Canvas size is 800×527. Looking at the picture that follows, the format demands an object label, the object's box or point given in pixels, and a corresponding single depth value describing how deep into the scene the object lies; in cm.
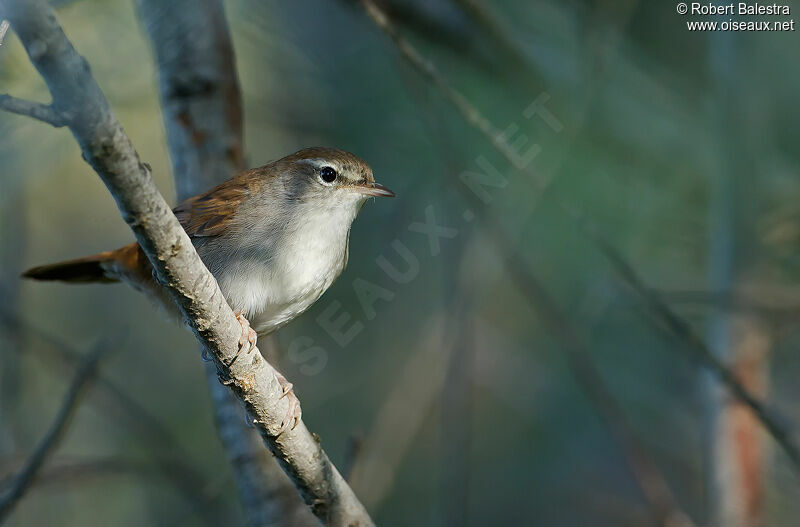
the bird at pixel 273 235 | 579
